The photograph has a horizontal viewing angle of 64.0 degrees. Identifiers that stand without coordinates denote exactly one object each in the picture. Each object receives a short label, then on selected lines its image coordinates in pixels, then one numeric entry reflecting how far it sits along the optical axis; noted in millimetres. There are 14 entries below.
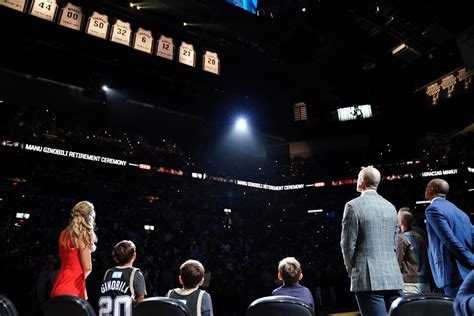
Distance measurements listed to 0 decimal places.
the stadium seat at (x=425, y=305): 1647
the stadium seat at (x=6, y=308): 1997
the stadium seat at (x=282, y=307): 1783
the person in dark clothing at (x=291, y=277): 3527
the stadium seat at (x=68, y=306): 2102
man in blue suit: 3027
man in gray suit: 2473
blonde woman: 3213
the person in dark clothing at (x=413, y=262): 3773
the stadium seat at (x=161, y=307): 1980
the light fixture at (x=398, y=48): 10633
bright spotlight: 14612
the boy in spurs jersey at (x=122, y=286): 3250
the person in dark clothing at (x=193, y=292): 2805
